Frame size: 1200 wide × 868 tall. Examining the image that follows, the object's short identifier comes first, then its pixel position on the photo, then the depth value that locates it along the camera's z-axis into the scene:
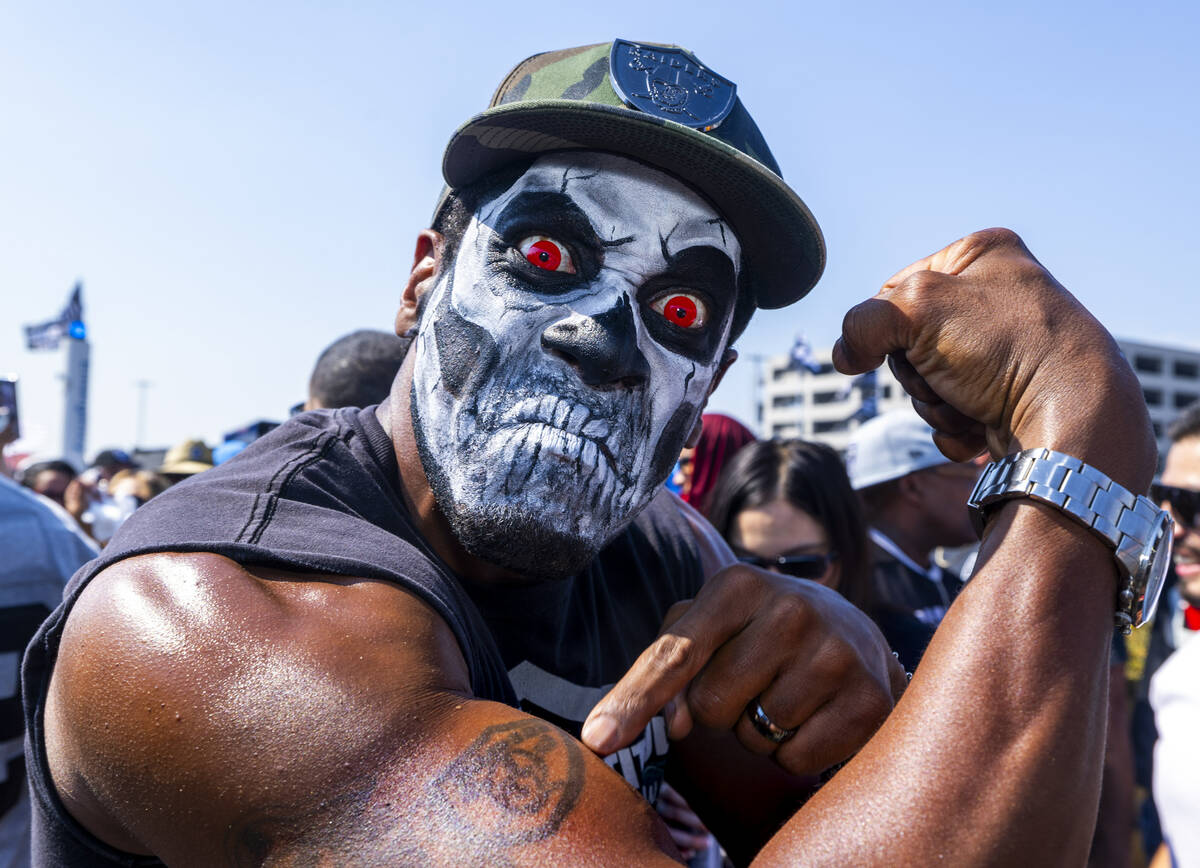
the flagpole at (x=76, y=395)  16.95
